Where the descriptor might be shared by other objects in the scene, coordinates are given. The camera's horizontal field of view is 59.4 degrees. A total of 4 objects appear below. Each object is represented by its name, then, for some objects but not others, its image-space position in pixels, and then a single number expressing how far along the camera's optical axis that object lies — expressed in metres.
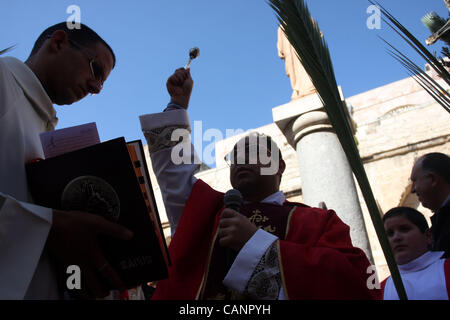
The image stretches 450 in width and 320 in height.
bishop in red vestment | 1.77
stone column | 5.07
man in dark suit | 2.96
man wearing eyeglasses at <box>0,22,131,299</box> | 1.14
